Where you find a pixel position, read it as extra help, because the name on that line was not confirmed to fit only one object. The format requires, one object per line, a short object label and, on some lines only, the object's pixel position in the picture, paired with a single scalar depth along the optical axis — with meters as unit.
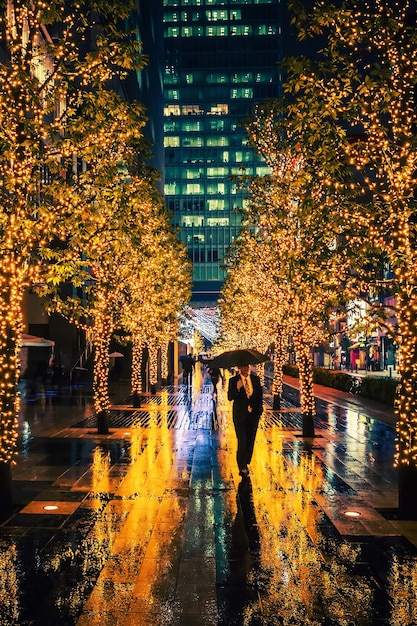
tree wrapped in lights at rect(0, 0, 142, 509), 10.19
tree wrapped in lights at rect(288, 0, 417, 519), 9.67
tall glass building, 164.38
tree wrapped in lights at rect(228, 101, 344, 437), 10.85
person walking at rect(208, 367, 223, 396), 32.69
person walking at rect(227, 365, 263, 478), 12.70
